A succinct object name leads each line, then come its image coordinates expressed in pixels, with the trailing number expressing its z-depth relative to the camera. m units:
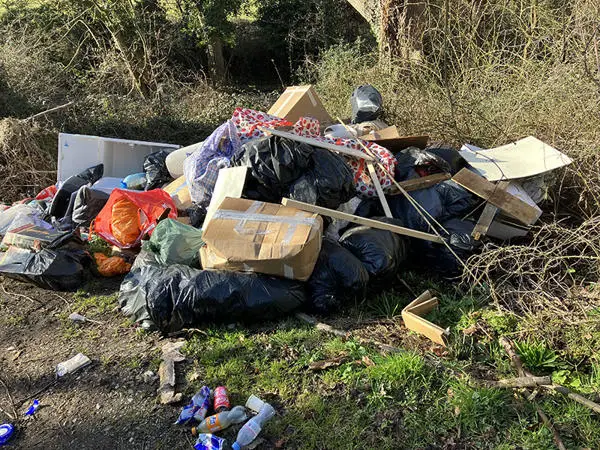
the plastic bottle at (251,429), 2.11
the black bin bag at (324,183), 3.30
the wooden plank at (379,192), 3.54
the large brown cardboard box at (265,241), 2.81
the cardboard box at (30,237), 3.61
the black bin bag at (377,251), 3.14
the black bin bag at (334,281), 3.00
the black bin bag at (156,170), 4.59
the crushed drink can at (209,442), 2.07
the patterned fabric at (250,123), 3.96
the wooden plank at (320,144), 3.47
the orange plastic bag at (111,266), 3.62
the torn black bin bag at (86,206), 4.18
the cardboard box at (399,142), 4.19
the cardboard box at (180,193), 4.11
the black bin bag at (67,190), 4.46
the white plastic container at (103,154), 4.96
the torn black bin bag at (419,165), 3.79
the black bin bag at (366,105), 5.04
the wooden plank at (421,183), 3.66
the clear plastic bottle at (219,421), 2.16
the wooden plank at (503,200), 3.42
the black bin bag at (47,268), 3.40
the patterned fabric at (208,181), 3.83
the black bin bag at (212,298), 2.84
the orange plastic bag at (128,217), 3.76
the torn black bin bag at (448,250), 3.32
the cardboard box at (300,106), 4.92
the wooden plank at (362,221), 3.07
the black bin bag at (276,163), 3.34
